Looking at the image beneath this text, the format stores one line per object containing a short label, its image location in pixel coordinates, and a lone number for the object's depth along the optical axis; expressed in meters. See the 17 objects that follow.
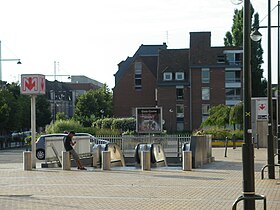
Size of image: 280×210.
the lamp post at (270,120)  19.53
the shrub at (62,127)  49.91
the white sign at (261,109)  42.03
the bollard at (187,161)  24.03
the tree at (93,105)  98.56
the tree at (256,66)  72.56
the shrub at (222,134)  53.38
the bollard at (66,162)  25.34
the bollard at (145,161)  24.58
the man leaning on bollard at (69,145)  25.77
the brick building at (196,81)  78.50
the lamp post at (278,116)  23.81
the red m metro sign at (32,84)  26.52
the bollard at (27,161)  25.45
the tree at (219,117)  61.56
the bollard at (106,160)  24.98
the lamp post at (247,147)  9.34
